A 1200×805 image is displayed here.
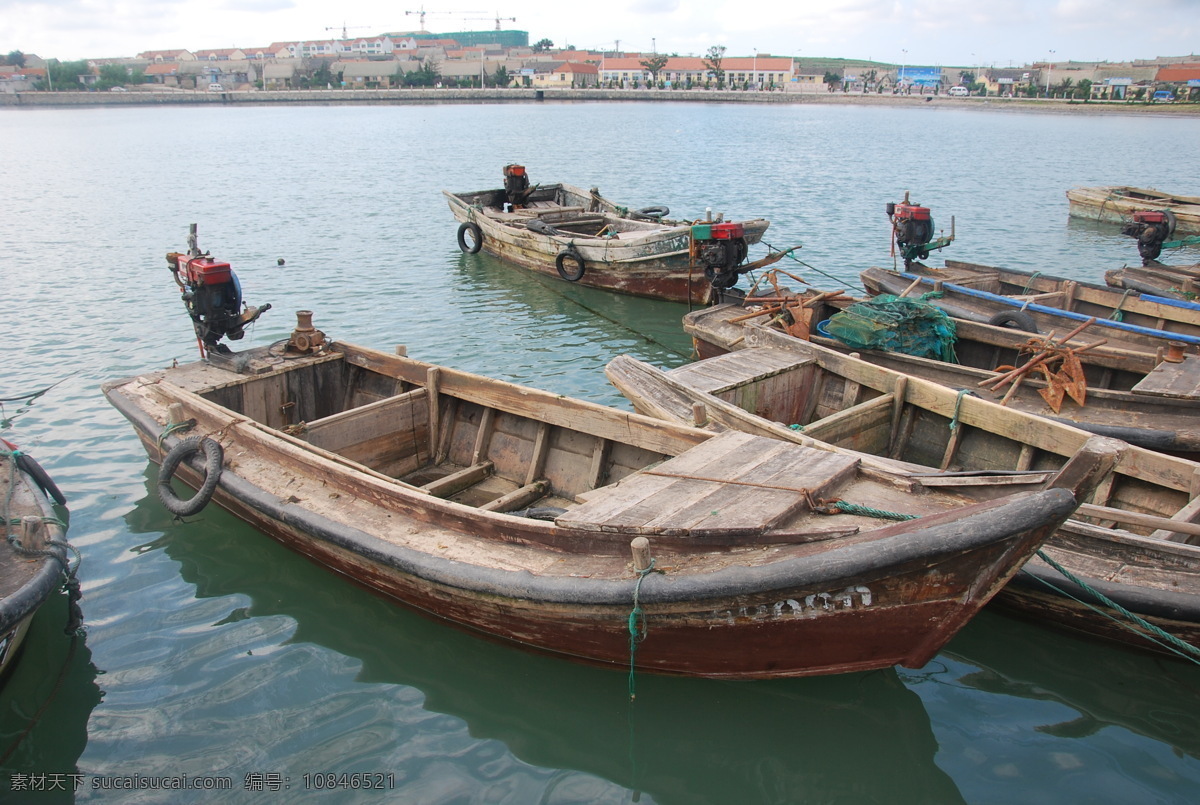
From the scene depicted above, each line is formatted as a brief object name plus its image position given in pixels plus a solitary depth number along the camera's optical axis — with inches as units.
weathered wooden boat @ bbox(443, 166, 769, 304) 478.6
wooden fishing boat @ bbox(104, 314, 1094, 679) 159.9
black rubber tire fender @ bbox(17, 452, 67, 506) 254.4
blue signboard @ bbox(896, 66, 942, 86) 6314.0
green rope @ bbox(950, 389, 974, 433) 273.7
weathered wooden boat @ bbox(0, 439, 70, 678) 186.9
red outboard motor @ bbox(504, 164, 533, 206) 818.2
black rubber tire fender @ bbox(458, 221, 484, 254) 778.2
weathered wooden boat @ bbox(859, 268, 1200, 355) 363.3
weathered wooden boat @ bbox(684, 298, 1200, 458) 272.2
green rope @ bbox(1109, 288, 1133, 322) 431.8
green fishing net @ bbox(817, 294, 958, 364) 347.6
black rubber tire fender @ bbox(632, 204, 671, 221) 735.1
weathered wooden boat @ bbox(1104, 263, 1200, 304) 466.3
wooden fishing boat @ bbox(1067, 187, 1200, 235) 801.6
